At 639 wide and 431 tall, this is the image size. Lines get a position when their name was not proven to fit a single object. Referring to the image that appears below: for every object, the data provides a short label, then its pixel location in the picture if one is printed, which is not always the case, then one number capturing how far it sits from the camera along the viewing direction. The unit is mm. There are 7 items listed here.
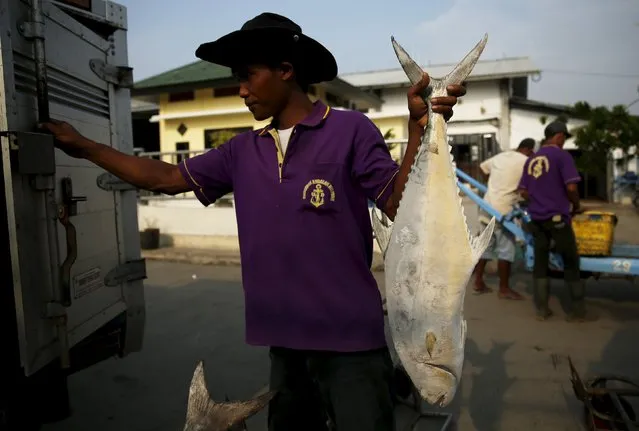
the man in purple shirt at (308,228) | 1695
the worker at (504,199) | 5652
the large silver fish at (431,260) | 1408
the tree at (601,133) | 12805
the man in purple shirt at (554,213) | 4688
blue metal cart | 4434
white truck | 1876
